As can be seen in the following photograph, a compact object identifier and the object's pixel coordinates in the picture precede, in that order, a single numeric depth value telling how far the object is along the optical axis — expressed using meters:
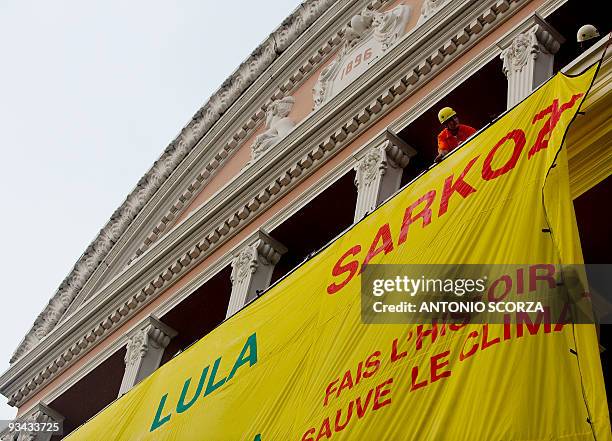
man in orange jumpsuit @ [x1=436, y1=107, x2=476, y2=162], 14.83
